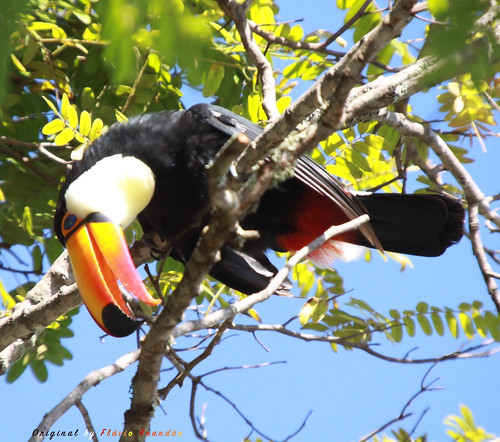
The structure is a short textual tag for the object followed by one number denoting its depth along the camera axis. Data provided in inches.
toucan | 252.8
